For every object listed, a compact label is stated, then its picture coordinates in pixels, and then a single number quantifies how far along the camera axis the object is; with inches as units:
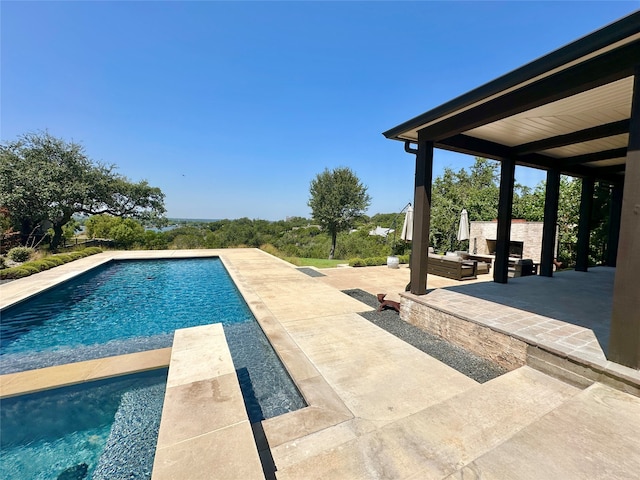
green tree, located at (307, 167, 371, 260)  718.5
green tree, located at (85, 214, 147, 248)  655.1
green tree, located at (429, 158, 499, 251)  547.5
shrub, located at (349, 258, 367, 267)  445.3
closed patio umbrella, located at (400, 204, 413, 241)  320.4
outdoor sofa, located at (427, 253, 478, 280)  309.6
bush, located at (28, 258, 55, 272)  356.5
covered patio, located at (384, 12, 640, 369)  94.0
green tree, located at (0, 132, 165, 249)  494.3
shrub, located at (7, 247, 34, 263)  410.9
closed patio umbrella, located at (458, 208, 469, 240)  372.8
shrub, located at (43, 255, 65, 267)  395.3
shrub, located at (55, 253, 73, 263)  428.1
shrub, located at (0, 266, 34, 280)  322.7
